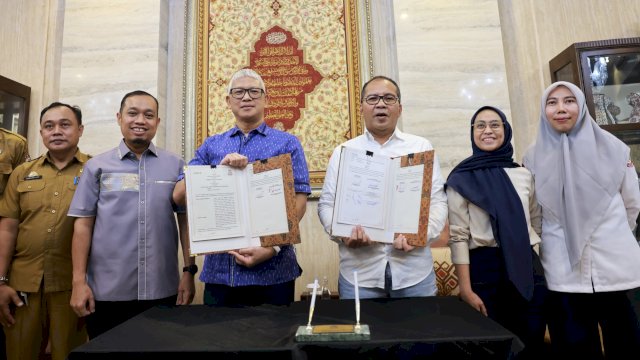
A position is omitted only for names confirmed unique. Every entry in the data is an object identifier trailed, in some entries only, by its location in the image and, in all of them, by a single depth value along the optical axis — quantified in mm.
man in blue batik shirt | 1504
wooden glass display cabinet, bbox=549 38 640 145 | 2650
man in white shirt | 1566
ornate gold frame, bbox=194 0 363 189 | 3129
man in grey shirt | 1673
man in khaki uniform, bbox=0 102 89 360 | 1771
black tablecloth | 844
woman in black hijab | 1525
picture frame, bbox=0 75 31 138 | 2924
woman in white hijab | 1537
